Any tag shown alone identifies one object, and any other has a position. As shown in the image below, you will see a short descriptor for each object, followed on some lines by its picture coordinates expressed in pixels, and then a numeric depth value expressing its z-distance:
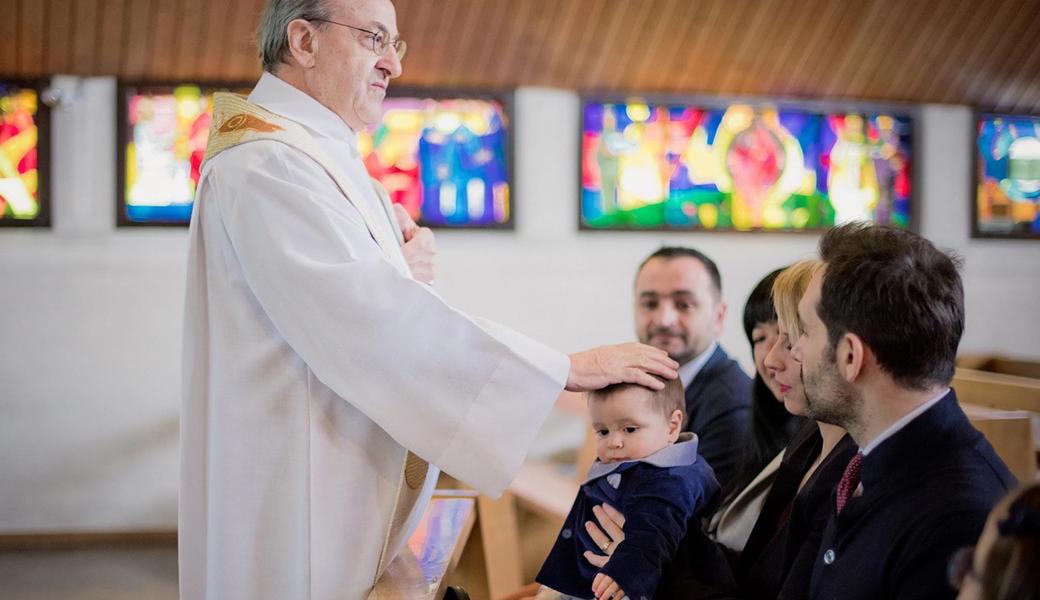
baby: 1.91
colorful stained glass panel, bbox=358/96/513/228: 5.72
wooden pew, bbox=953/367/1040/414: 3.83
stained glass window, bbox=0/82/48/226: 5.54
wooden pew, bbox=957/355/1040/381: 6.28
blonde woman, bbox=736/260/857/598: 1.77
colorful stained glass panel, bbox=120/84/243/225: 5.59
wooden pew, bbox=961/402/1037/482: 3.02
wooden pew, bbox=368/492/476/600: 1.87
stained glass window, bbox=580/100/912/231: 5.90
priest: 1.80
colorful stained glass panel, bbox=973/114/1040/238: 6.42
